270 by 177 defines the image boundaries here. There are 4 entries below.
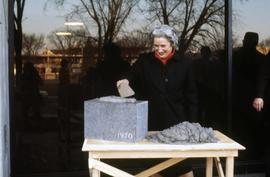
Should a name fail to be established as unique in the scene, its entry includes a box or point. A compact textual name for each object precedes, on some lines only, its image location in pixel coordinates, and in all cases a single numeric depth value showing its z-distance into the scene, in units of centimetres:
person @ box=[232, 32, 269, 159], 468
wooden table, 287
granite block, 295
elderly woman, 346
